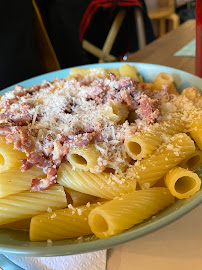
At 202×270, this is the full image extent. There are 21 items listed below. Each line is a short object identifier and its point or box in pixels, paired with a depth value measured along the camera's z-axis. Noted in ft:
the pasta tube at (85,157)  0.43
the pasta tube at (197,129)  0.47
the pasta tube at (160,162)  0.42
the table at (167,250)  0.38
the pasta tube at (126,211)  0.36
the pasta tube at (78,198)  0.44
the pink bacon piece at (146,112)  0.48
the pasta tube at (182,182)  0.39
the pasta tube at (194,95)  0.53
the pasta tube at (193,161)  0.45
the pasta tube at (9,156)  0.45
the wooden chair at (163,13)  3.54
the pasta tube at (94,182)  0.40
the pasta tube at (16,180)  0.42
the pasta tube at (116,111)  0.48
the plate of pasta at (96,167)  0.37
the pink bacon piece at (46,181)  0.42
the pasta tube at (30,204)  0.41
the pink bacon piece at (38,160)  0.43
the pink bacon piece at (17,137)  0.45
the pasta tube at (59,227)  0.38
